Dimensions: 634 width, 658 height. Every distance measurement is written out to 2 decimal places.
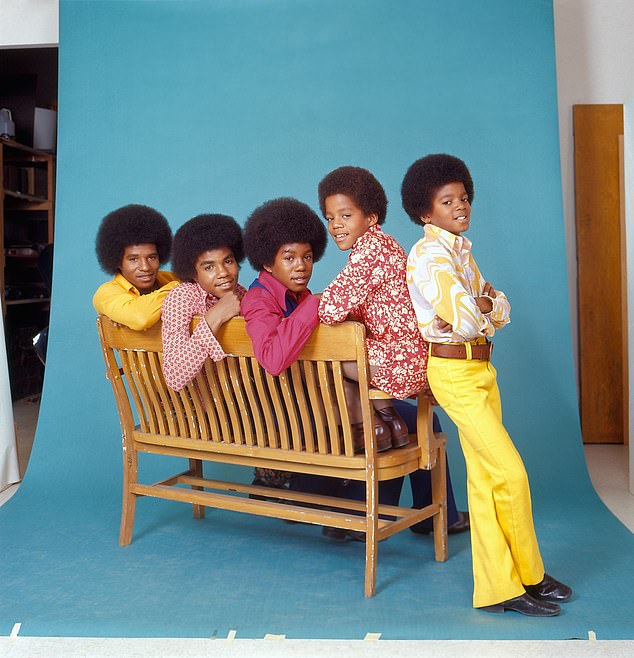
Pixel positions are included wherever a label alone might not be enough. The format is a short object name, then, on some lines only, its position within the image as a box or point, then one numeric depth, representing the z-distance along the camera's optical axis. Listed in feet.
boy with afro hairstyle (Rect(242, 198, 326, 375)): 9.73
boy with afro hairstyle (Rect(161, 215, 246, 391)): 10.00
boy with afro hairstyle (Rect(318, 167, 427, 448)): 9.21
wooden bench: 9.45
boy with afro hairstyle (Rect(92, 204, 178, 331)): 11.72
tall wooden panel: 16.92
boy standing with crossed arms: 8.85
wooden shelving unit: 25.05
